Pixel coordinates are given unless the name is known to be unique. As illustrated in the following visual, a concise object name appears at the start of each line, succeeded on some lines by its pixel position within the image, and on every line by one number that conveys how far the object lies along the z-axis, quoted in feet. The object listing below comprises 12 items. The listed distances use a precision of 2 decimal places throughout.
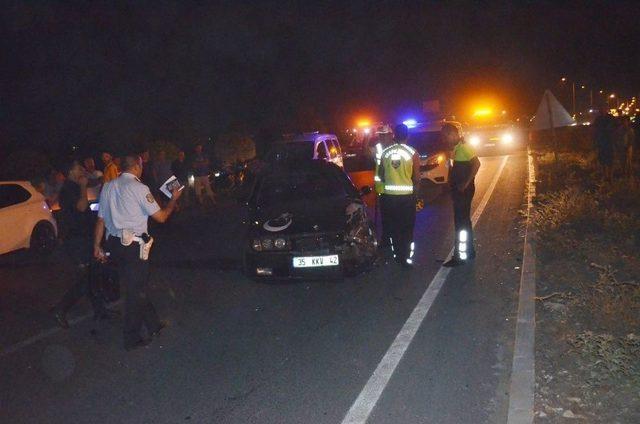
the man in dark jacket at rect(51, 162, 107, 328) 22.57
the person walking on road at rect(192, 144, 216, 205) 57.72
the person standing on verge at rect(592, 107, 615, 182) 48.96
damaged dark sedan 24.77
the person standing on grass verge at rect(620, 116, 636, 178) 51.96
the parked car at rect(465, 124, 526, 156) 95.55
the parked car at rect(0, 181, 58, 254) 36.01
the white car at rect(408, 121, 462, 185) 55.77
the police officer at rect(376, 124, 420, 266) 27.99
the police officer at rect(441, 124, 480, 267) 27.73
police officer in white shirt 19.20
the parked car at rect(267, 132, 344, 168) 54.39
